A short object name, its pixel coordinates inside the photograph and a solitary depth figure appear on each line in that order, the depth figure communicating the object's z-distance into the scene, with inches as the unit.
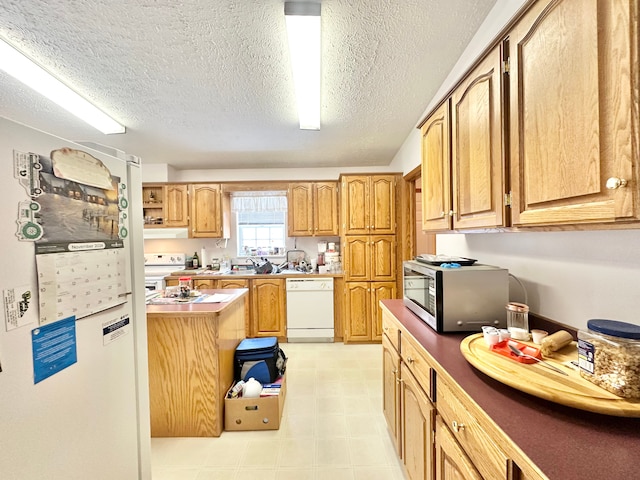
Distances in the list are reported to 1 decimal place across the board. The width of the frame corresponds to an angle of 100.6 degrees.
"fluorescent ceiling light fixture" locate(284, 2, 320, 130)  54.2
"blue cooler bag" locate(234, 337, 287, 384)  85.2
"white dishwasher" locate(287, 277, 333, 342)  142.1
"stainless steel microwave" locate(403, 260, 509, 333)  51.7
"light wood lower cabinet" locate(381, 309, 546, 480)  26.7
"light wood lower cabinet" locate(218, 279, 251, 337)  144.1
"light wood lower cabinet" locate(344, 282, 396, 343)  138.8
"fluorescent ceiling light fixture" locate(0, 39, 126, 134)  67.1
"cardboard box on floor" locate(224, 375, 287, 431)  77.3
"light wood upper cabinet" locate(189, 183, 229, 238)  155.6
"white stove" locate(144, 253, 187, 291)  161.0
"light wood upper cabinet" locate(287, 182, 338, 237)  154.9
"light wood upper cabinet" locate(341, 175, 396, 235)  138.8
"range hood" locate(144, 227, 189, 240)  151.6
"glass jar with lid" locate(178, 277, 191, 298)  89.0
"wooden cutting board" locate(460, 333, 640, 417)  26.2
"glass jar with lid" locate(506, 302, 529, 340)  44.5
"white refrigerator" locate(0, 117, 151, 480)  27.0
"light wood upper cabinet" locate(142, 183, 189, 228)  155.6
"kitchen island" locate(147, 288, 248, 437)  74.5
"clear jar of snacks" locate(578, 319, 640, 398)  27.1
